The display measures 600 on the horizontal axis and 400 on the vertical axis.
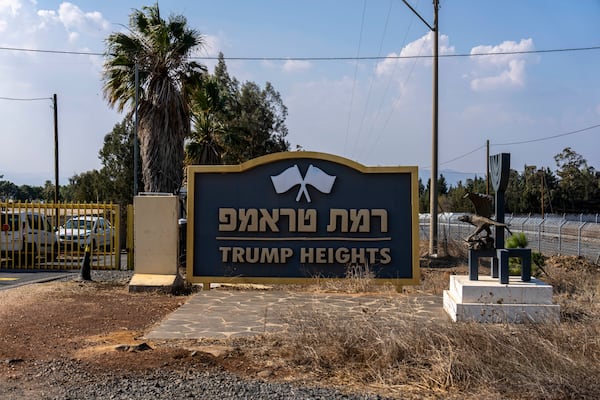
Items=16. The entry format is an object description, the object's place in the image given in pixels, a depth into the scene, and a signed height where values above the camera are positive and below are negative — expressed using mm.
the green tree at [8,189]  98875 +1547
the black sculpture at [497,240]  8672 -648
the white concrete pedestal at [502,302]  8297 -1489
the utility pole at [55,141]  32094 +3127
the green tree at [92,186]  37750 +777
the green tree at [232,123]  21844 +3365
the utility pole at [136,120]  16609 +2234
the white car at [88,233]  17947 -1154
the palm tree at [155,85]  17688 +3436
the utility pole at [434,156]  20484 +1507
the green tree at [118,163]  35844 +2146
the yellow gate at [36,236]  16375 -1126
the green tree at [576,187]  68938 +1335
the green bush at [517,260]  12587 -1395
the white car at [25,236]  17062 -1119
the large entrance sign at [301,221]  11906 -469
